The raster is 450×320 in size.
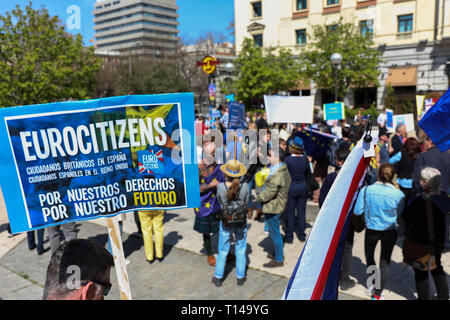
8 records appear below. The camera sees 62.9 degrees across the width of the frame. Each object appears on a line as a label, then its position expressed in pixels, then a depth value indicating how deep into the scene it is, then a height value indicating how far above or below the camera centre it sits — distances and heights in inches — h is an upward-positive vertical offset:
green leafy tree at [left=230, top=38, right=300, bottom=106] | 1093.1 -10.1
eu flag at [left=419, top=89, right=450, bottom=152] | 123.2 -22.0
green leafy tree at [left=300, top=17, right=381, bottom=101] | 1096.8 +17.0
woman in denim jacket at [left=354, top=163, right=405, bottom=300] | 169.2 -68.8
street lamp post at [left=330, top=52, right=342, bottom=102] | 576.4 +8.5
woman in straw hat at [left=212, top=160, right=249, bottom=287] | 199.2 -81.7
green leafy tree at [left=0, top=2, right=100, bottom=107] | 582.9 +44.1
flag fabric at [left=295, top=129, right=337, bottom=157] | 328.2 -66.6
